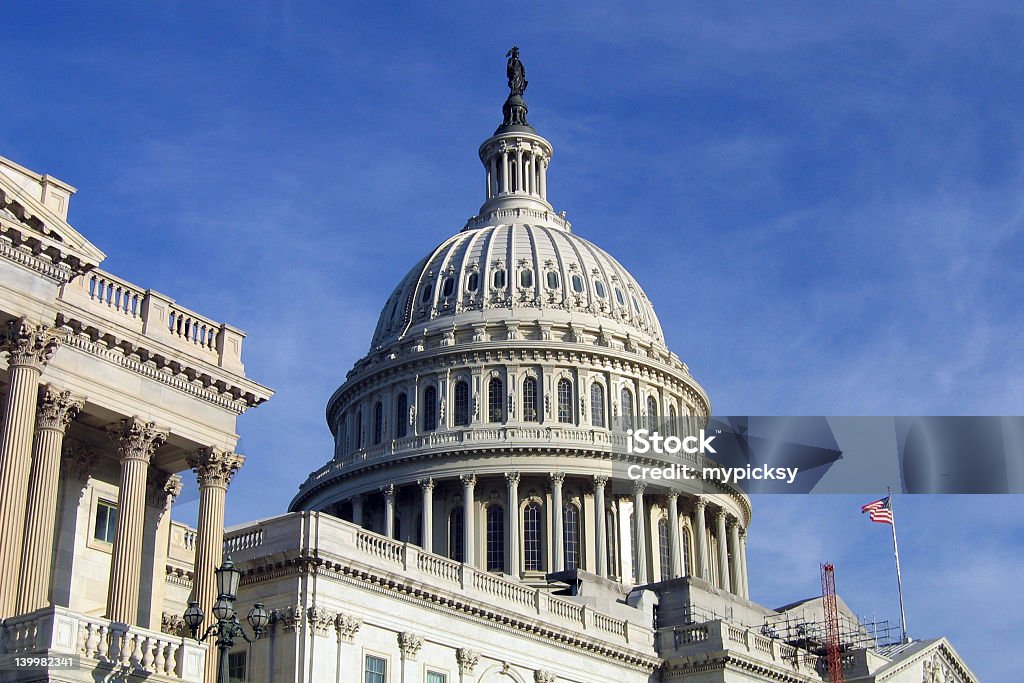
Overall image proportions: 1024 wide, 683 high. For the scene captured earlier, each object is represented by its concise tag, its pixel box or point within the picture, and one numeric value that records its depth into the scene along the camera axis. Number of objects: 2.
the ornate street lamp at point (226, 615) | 26.62
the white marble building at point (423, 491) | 31.97
